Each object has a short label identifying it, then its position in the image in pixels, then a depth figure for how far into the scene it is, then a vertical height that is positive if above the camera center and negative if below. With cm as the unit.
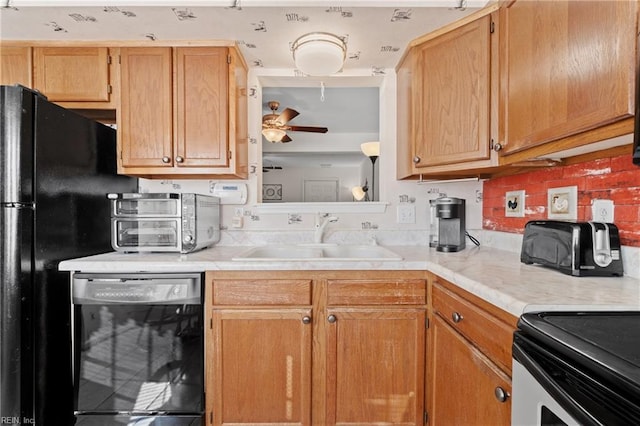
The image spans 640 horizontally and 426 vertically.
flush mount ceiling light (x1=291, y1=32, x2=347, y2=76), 162 +85
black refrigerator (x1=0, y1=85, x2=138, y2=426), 124 -17
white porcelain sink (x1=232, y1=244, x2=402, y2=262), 184 -25
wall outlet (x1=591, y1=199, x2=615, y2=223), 115 +1
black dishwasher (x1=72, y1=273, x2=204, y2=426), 137 -61
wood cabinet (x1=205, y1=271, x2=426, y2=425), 139 -65
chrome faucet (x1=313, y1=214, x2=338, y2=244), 192 -10
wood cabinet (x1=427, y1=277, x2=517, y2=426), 89 -51
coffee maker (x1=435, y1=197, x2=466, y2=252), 167 -7
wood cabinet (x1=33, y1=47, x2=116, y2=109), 171 +76
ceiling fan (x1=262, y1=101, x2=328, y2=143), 323 +99
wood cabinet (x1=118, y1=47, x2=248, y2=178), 171 +57
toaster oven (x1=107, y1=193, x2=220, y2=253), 160 -7
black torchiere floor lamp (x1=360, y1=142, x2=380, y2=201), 389 +81
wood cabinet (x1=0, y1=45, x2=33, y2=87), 169 +80
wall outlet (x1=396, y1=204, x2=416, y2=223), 204 -2
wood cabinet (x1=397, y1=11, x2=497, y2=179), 145 +57
